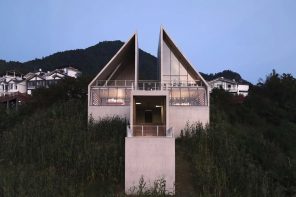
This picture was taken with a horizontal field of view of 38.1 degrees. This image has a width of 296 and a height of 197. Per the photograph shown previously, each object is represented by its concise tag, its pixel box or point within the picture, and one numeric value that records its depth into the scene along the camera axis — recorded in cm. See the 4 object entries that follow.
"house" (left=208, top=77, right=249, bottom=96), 6569
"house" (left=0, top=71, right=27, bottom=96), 6194
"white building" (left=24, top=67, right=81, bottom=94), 5967
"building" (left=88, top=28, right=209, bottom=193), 2638
